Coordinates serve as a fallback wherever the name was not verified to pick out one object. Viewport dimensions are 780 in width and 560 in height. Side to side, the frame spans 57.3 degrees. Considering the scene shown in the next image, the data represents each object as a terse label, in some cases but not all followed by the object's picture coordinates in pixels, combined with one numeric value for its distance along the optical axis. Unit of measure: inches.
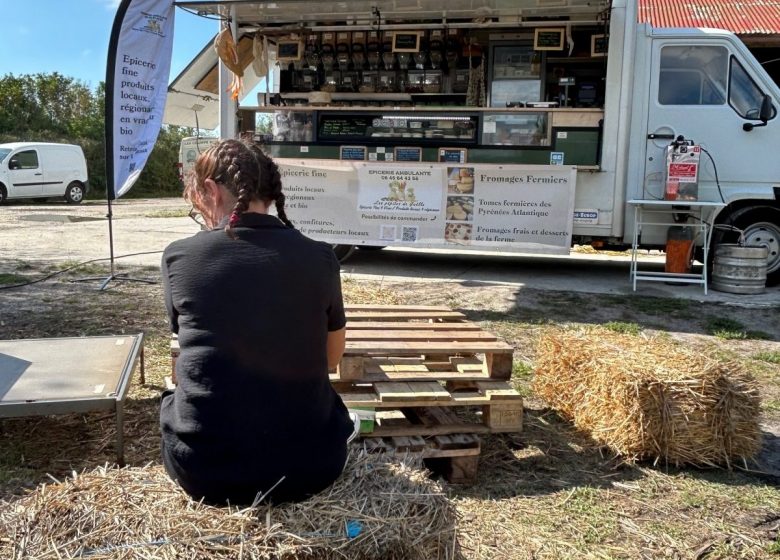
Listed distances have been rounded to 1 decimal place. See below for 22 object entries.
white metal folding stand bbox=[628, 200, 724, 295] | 317.4
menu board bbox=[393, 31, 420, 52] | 386.9
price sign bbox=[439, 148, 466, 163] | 339.9
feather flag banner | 283.1
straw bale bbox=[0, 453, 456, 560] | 70.4
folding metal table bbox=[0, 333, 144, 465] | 127.8
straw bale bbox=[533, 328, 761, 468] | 136.4
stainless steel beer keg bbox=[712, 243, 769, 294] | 311.0
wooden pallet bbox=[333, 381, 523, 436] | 133.3
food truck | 320.8
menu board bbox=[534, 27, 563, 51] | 363.3
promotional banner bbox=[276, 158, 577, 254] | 331.3
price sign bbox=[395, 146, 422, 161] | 346.0
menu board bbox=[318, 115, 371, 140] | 353.4
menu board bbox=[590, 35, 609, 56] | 350.9
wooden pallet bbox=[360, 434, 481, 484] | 129.3
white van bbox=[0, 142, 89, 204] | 875.4
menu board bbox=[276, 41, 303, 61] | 401.7
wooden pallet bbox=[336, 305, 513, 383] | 139.8
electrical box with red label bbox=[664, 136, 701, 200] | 306.0
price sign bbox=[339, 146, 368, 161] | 353.7
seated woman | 73.6
